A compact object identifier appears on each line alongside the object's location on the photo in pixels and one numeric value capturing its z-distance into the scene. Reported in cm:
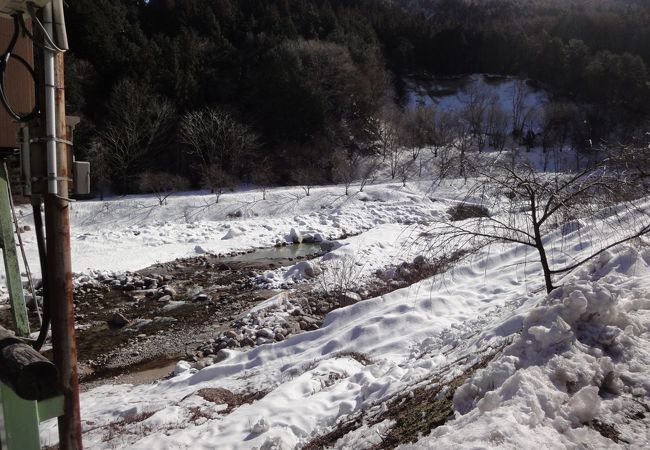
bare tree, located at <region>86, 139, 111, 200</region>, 2564
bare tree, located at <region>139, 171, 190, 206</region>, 2659
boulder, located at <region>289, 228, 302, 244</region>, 2045
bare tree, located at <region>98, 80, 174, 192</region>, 2750
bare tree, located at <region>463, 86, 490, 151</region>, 3991
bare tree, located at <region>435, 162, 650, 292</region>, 493
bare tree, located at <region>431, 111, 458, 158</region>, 3747
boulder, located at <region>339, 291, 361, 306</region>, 1104
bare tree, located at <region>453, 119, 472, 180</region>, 3578
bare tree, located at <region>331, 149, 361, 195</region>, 3244
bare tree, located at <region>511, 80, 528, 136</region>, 4259
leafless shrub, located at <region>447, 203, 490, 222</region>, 572
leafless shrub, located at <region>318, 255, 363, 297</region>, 1193
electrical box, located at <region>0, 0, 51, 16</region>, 236
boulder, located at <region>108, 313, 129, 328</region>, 1099
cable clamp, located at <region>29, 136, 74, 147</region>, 235
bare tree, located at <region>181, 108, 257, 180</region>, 3009
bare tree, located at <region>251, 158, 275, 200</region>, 3059
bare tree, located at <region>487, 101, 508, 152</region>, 4028
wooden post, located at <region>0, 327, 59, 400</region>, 182
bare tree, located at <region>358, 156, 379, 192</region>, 3300
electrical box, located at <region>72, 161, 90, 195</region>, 255
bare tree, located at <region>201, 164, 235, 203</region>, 2730
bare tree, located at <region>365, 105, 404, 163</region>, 3653
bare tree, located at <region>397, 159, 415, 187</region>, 3181
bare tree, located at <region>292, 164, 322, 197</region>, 3078
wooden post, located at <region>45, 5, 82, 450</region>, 241
